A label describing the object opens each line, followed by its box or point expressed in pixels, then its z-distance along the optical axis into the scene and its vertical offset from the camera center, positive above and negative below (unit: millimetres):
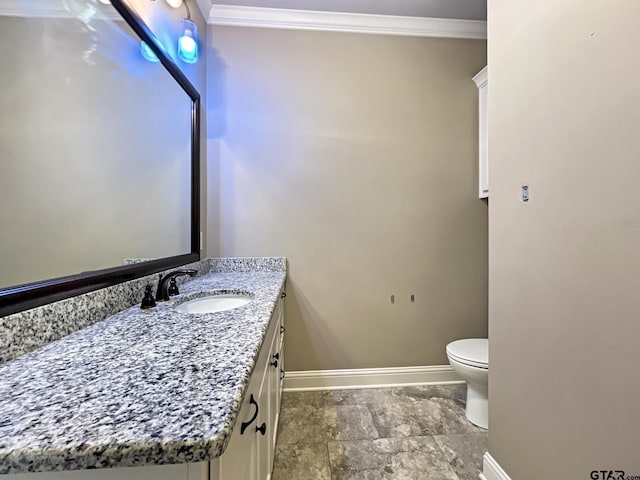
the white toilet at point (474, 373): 1500 -760
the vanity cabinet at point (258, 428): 535 -517
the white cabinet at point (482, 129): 1962 +797
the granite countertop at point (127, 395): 351 -267
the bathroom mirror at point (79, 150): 653 +282
